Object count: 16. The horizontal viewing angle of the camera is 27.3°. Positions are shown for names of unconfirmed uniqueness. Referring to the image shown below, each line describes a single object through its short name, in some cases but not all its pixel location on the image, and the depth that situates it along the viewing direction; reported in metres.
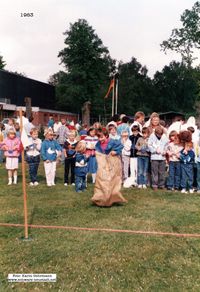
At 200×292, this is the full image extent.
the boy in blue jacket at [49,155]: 11.26
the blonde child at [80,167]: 10.13
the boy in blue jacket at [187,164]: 10.27
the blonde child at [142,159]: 10.80
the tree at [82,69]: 61.66
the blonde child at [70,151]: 11.35
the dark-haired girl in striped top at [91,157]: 11.62
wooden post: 5.95
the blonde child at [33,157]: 11.37
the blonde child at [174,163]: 10.44
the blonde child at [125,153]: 11.28
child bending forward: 8.29
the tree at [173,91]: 81.50
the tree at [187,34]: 53.69
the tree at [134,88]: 66.88
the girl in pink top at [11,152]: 11.38
